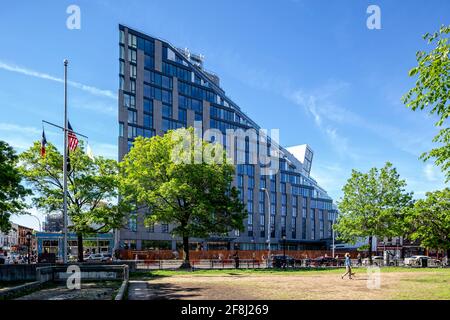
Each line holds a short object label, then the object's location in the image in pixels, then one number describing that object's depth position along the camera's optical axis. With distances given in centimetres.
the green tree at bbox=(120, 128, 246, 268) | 4047
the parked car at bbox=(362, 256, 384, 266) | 5091
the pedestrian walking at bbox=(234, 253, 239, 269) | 4238
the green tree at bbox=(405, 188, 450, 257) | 4794
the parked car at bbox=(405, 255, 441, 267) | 4897
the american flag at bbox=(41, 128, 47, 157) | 2976
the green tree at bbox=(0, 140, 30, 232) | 2647
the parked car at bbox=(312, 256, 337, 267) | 4978
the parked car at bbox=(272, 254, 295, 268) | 4412
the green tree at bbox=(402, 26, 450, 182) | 1383
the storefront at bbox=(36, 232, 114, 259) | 7181
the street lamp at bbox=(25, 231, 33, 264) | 4319
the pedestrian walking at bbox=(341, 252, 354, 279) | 2805
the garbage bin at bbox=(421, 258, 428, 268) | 4878
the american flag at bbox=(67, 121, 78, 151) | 3059
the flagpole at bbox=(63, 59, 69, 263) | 2916
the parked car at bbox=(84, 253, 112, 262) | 5674
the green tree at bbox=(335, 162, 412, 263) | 4859
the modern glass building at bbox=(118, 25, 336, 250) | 8244
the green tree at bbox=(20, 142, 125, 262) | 3778
